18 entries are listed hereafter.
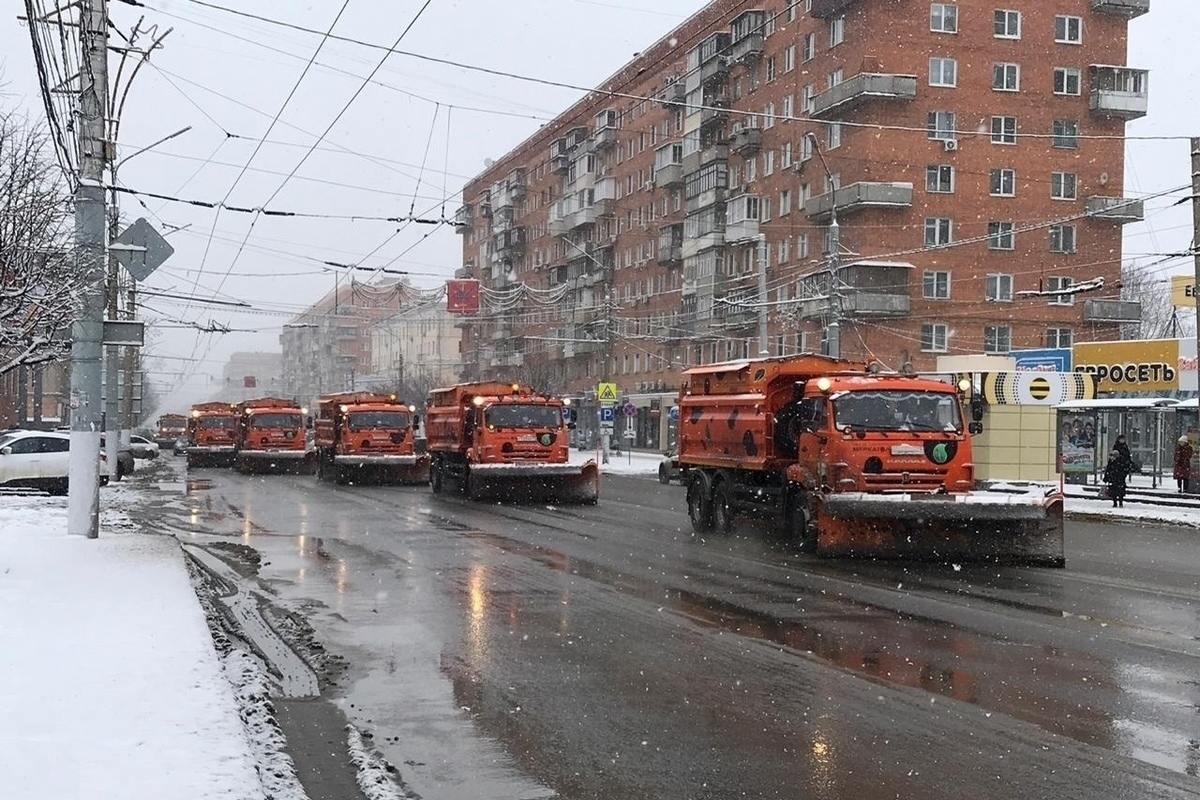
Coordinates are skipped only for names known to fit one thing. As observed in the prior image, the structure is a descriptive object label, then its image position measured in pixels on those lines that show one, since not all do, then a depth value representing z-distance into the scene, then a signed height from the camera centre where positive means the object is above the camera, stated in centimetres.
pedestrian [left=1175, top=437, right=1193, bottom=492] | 3312 -66
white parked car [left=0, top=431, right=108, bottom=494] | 2992 -80
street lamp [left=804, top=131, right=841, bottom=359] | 3531 +381
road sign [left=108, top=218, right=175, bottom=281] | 1695 +230
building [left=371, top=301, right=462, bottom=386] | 12062 +862
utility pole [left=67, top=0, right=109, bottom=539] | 1616 +151
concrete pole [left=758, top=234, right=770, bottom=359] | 3991 +383
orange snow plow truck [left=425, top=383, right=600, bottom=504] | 2864 -38
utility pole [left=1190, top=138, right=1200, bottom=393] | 2741 +505
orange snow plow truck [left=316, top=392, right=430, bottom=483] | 3784 -37
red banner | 4456 +462
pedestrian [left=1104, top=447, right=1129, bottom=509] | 2988 -90
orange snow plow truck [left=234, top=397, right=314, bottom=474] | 4644 -35
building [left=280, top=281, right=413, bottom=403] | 14688 +951
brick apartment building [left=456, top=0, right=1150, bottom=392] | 5772 +1236
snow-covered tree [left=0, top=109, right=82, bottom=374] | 1538 +177
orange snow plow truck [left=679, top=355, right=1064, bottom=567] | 1602 -49
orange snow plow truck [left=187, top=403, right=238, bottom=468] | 5272 -37
